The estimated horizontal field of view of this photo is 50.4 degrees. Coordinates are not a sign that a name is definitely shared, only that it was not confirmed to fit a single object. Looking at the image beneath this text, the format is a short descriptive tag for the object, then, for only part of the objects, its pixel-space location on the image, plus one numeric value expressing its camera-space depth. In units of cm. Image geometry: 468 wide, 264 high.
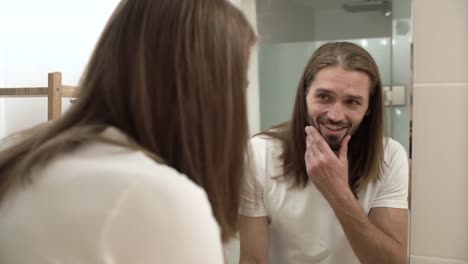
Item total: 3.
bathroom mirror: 81
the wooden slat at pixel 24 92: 124
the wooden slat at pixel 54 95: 122
